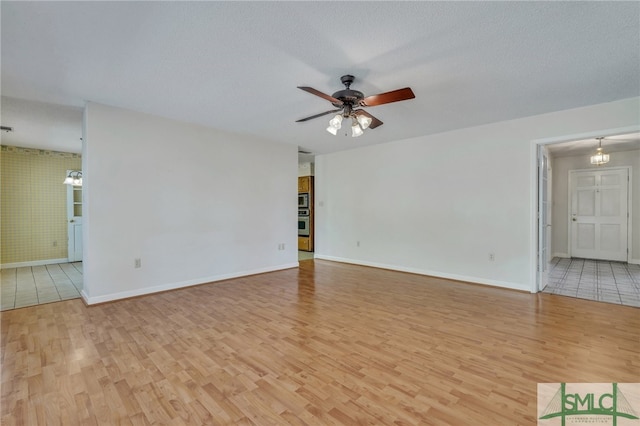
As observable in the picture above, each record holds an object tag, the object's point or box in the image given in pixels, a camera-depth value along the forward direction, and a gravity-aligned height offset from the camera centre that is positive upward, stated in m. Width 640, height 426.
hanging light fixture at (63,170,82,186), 6.13 +0.69
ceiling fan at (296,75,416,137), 2.60 +1.03
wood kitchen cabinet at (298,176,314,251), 8.04 +0.21
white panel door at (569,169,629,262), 6.43 -0.08
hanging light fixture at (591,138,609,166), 5.77 +1.04
